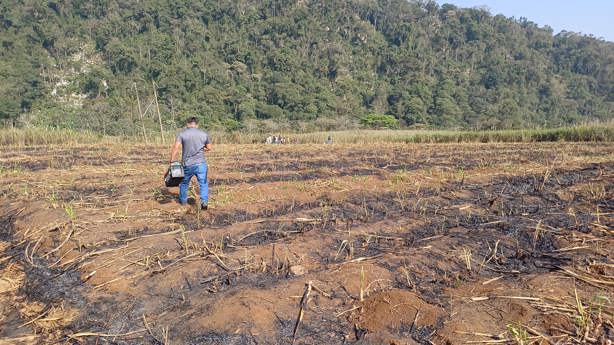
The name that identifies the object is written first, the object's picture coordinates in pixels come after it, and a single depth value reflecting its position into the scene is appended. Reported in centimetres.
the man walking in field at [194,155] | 697
